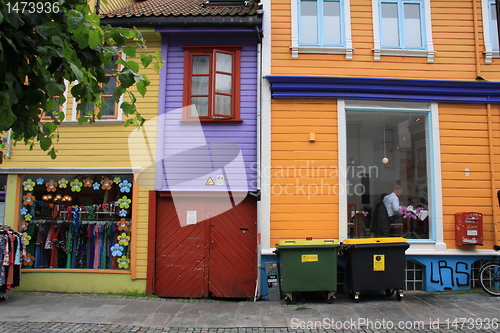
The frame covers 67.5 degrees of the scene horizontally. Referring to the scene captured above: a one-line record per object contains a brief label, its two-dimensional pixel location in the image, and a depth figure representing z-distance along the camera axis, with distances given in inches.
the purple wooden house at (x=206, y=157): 308.3
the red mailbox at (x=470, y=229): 297.6
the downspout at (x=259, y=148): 297.3
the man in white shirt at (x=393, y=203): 324.2
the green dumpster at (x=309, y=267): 270.4
